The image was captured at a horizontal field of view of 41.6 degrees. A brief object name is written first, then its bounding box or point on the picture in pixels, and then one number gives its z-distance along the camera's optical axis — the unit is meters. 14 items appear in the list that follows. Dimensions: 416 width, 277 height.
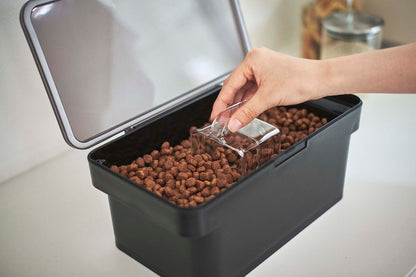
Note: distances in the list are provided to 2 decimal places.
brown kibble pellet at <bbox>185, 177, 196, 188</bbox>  0.87
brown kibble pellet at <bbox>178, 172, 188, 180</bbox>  0.88
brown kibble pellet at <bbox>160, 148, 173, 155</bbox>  0.97
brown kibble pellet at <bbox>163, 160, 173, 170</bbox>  0.92
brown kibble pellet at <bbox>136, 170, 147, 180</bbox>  0.88
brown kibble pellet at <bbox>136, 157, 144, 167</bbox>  0.93
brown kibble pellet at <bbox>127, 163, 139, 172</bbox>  0.90
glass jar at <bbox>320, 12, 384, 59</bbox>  1.40
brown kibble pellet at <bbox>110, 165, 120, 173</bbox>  0.88
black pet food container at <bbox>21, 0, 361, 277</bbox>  0.77
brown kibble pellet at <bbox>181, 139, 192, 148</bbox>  1.01
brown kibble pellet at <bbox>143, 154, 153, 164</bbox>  0.94
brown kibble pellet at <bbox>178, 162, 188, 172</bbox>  0.91
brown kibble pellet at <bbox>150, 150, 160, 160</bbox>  0.96
